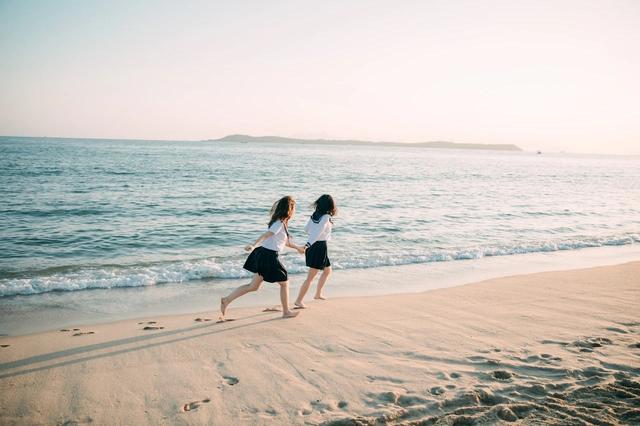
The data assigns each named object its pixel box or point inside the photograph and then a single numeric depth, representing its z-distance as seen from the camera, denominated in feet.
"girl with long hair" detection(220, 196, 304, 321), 19.92
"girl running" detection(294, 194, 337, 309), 22.76
